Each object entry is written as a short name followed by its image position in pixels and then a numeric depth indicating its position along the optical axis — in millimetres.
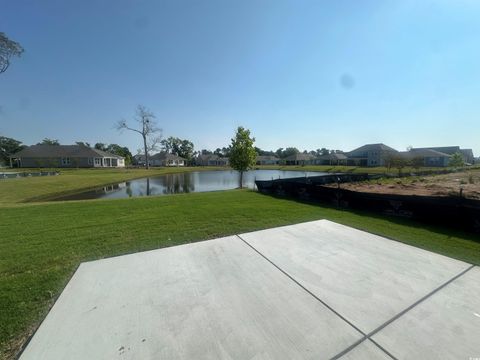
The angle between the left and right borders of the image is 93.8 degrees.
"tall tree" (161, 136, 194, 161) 78188
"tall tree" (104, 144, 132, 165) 78300
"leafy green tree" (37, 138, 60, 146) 73619
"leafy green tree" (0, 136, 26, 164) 63697
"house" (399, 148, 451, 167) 45406
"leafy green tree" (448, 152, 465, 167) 33094
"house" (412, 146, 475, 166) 56484
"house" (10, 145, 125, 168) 43312
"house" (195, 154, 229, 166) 77875
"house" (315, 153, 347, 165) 59044
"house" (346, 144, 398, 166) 49094
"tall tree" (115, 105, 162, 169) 44594
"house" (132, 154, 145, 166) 79250
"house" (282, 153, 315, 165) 68812
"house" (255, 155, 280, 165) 80750
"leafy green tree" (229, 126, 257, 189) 18453
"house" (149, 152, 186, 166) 63844
